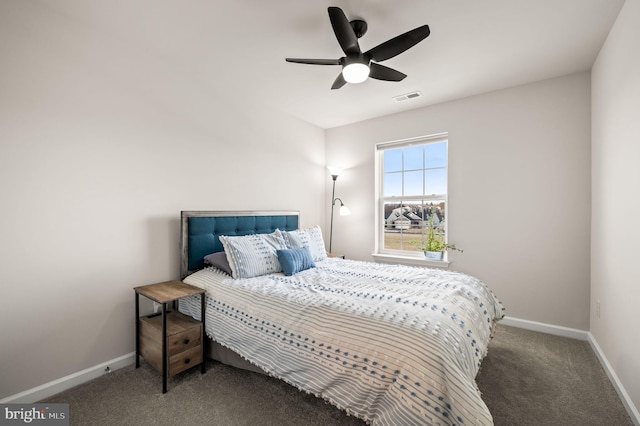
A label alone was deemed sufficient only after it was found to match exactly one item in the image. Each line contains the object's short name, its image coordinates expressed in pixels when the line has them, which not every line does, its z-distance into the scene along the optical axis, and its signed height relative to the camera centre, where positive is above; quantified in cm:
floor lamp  409 +19
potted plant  348 -39
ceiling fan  171 +111
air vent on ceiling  323 +138
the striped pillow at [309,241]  303 -33
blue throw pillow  262 -47
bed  124 -65
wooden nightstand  197 -94
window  365 +27
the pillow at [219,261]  251 -46
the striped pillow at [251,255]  247 -41
